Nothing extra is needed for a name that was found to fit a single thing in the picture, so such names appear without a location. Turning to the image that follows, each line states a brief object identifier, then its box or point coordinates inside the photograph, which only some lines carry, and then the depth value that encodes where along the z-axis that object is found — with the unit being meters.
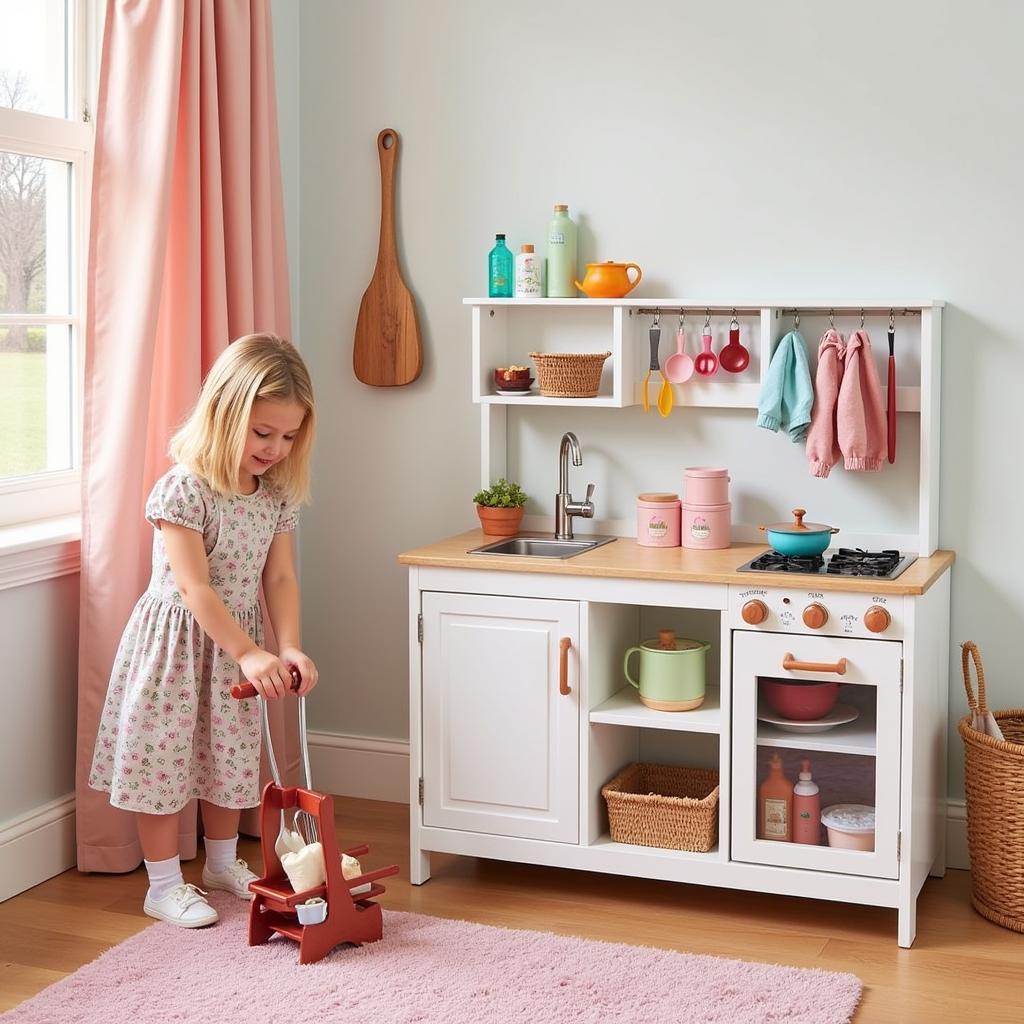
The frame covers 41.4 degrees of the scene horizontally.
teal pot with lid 2.87
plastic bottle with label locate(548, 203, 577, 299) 3.25
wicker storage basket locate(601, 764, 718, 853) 2.88
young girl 2.68
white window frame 3.02
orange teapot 3.18
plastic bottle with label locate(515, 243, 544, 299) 3.25
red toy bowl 2.77
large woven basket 2.78
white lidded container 2.76
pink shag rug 2.42
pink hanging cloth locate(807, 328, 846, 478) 2.98
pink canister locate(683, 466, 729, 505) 3.08
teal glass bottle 3.29
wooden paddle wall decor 3.49
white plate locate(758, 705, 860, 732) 2.76
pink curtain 2.95
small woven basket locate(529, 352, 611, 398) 3.17
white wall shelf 3.00
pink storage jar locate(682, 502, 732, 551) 3.08
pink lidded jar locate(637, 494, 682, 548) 3.11
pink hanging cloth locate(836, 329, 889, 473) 2.96
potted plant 3.30
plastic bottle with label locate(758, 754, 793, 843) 2.82
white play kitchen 2.74
